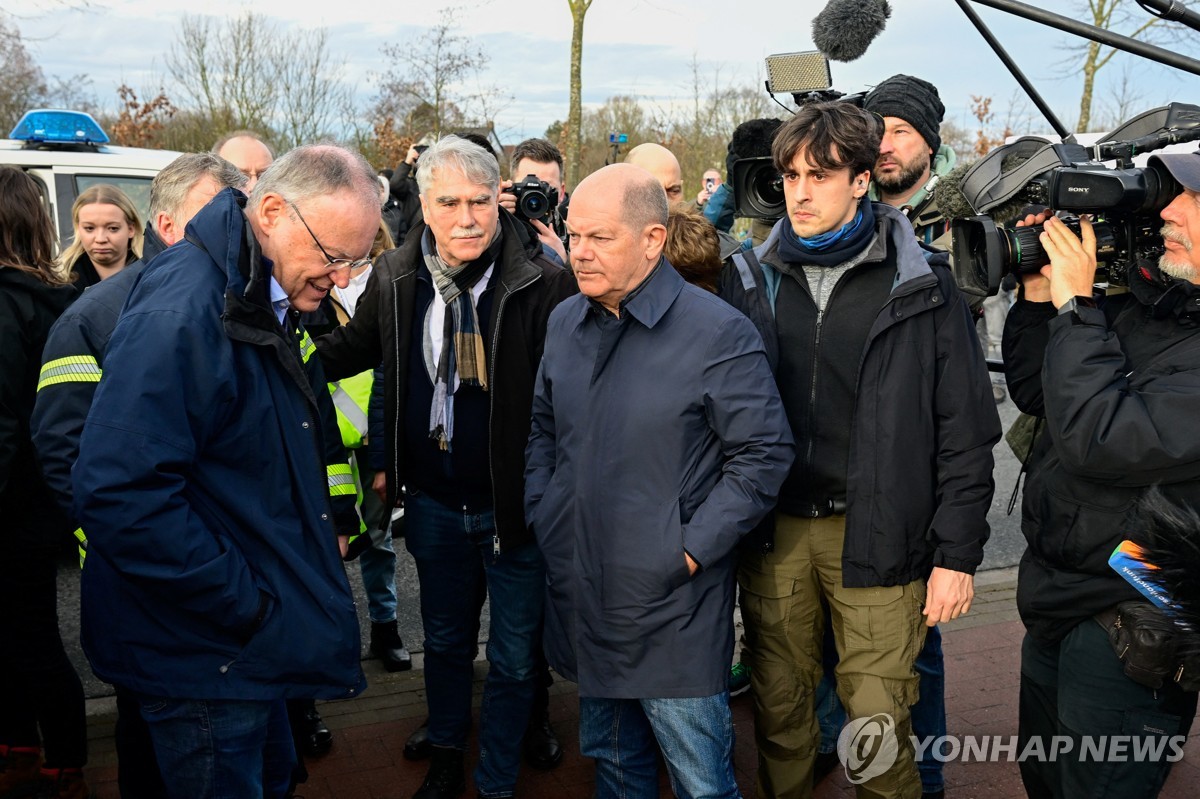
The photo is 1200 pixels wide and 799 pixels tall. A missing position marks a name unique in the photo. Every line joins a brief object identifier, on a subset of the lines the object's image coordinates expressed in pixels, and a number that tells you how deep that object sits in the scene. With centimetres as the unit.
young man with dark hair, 283
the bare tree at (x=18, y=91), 1911
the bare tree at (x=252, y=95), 1967
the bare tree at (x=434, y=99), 1751
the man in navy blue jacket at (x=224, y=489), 210
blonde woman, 445
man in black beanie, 394
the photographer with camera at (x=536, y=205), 396
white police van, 669
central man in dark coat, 272
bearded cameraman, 241
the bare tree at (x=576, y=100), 1370
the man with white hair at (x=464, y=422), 336
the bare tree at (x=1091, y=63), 1662
